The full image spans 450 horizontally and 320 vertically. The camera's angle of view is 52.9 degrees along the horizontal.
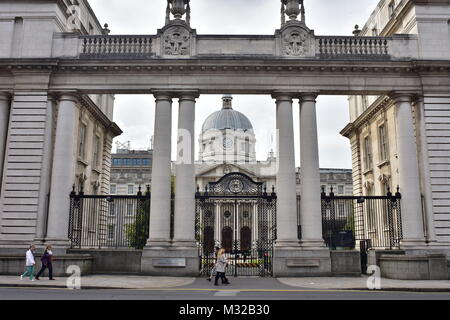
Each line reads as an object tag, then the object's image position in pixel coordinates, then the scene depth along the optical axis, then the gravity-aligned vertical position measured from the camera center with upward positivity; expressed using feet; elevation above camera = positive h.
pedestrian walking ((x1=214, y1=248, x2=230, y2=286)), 63.41 -3.30
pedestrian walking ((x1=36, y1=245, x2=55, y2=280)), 65.88 -3.15
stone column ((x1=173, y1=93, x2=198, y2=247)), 77.61 +11.29
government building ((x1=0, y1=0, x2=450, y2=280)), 76.95 +22.49
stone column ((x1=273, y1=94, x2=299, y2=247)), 77.41 +11.48
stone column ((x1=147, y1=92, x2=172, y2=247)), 77.51 +11.60
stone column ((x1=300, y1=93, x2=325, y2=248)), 77.66 +11.53
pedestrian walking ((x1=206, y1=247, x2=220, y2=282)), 68.78 -5.29
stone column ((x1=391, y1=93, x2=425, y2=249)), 78.07 +11.85
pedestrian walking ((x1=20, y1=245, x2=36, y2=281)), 66.69 -3.34
